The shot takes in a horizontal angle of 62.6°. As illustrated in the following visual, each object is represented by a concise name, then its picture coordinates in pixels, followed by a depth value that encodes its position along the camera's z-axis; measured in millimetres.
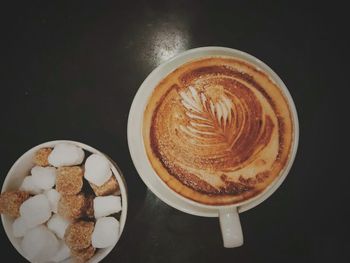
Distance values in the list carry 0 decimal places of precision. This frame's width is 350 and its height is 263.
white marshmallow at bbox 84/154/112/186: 225
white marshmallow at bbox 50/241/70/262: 236
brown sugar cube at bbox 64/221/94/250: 223
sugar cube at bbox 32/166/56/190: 232
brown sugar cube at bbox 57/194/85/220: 227
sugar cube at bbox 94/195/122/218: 230
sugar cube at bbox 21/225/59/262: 222
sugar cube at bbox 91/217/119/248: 222
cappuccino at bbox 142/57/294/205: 222
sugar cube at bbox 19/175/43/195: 235
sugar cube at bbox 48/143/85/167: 227
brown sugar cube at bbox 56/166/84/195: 228
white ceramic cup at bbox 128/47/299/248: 217
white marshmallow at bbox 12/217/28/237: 228
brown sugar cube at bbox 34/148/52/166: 232
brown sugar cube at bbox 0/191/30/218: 226
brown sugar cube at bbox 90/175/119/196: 236
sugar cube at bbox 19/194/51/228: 223
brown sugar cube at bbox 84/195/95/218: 242
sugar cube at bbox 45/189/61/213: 237
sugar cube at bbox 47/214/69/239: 241
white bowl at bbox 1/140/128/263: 228
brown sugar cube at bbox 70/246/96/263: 228
